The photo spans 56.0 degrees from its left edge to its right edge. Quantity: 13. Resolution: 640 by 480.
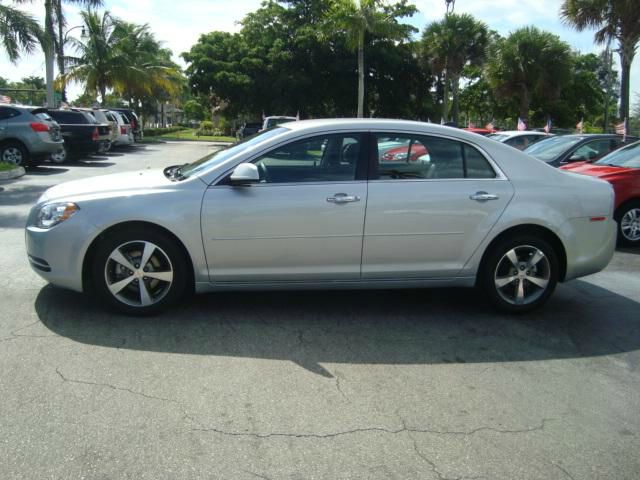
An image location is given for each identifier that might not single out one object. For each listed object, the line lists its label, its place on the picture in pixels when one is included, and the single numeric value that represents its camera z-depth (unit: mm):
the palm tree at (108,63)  35062
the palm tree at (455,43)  35031
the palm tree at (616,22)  20969
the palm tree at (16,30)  14453
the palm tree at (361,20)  28375
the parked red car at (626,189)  8297
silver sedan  4641
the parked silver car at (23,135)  15305
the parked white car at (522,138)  15250
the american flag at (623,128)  19912
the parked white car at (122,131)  25798
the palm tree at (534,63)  31469
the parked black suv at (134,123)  30609
